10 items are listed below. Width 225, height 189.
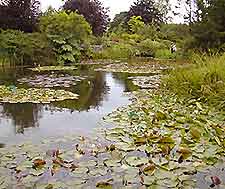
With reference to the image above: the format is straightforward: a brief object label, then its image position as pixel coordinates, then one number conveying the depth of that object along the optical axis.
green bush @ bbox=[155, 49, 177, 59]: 14.96
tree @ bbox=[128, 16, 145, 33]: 20.68
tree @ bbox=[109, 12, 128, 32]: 24.75
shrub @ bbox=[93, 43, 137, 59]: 15.97
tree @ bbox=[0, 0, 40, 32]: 13.44
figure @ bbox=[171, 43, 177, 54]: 15.80
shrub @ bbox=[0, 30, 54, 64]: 12.17
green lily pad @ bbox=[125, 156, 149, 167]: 2.55
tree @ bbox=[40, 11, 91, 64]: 13.42
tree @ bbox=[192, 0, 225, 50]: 10.20
